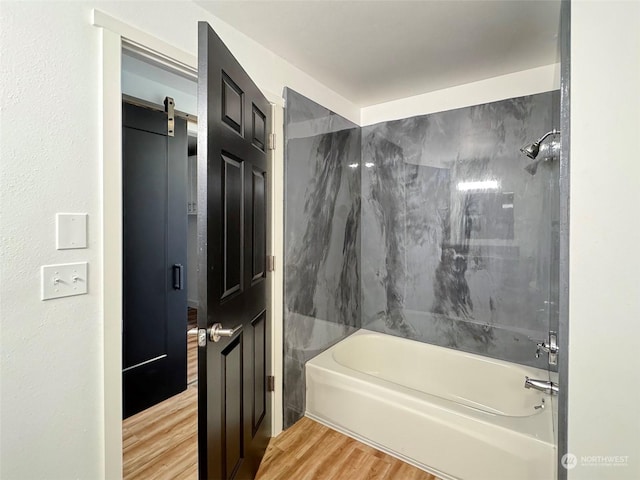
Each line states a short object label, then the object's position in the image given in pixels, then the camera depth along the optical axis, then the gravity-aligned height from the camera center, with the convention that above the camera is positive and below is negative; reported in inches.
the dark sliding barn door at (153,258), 86.5 -6.3
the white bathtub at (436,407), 59.1 -39.8
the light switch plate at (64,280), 43.3 -6.2
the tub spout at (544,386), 55.5 -26.4
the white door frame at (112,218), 47.8 +2.7
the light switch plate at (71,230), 44.1 +0.8
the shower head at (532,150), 75.3 +20.7
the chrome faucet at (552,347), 57.8 -20.9
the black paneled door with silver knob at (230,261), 45.6 -4.3
